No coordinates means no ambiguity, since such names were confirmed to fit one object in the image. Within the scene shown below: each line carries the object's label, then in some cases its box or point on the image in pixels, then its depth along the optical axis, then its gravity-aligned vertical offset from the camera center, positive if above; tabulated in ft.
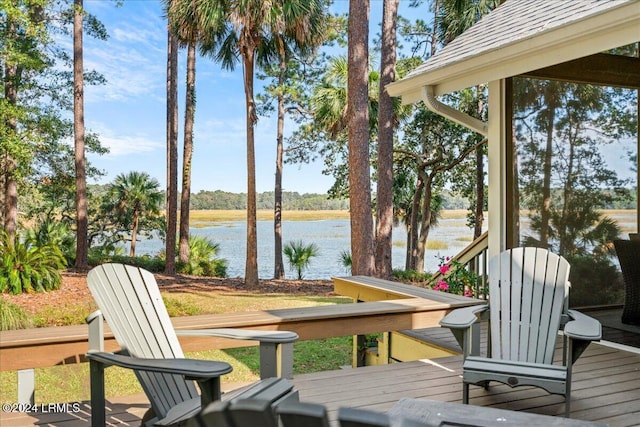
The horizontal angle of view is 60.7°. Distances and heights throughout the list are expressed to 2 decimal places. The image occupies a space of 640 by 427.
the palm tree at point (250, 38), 38.58 +13.02
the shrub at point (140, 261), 50.14 -4.77
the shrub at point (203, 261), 50.64 -4.85
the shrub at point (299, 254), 50.31 -3.97
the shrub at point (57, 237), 47.52 -2.42
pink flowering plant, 20.18 -2.57
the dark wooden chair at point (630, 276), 15.23 -1.78
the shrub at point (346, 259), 50.37 -4.48
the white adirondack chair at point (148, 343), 6.88 -1.99
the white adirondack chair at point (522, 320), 9.29 -2.06
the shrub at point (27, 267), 33.24 -3.67
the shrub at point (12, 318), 25.18 -5.13
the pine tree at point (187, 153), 49.34 +5.24
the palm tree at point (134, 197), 60.49 +1.47
